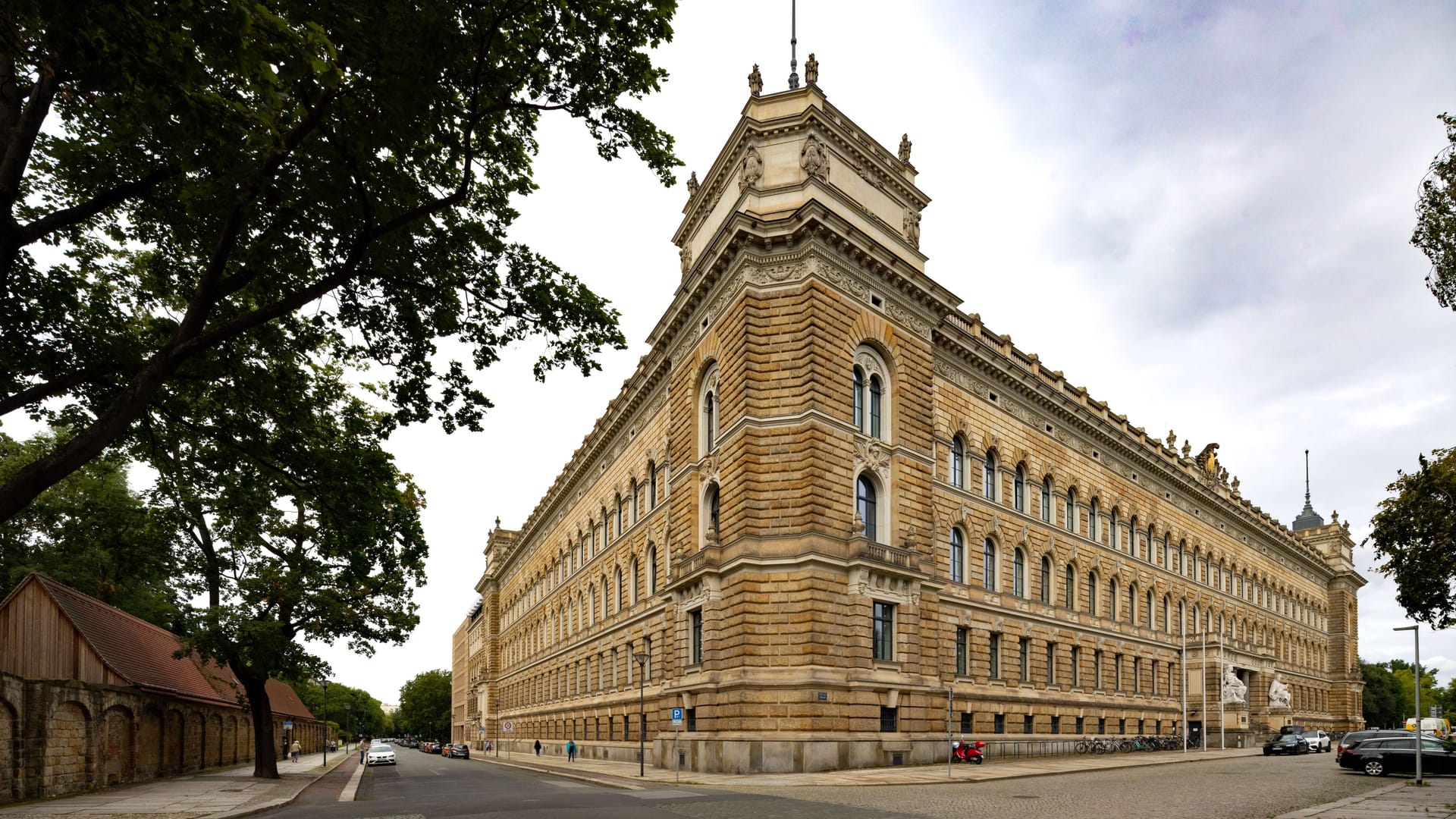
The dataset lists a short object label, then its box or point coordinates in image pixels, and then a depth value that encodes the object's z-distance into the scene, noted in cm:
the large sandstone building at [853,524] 3231
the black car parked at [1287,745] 4738
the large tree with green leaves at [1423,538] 2094
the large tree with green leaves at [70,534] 4353
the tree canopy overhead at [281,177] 1045
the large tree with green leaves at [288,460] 1603
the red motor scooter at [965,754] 3612
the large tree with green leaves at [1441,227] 1468
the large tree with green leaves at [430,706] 16062
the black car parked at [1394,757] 2903
